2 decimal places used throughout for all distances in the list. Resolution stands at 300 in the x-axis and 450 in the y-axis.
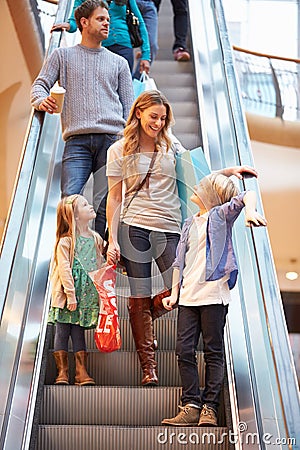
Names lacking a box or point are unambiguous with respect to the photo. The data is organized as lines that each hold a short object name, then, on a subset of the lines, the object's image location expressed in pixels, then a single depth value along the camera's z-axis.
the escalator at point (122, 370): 4.04
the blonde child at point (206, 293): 4.34
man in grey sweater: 5.53
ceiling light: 13.17
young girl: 4.81
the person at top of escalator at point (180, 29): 9.03
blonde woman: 4.70
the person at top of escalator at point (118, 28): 6.68
